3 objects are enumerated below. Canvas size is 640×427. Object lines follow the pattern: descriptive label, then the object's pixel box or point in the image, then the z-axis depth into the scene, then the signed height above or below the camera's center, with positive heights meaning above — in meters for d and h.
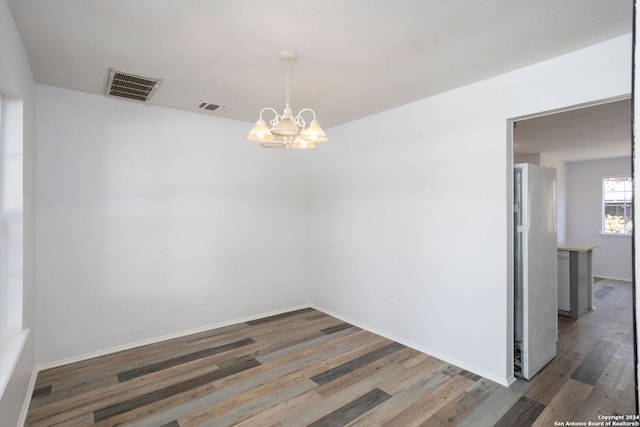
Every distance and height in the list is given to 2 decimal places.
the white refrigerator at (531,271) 2.82 -0.55
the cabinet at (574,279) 4.38 -0.96
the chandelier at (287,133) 2.16 +0.54
